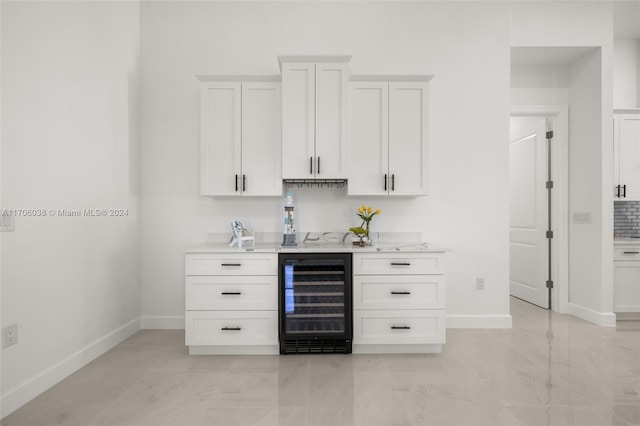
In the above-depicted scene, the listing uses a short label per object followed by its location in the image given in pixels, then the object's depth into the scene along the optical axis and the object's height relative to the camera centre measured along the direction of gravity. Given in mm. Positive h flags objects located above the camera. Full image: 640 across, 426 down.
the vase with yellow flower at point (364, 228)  3266 -138
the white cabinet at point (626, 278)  4133 -749
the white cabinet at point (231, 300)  2939 -712
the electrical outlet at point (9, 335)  2089 -726
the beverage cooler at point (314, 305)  2928 -752
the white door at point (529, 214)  4465 -7
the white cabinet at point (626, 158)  4137 +640
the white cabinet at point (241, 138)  3253 +679
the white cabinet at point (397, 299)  2961 -709
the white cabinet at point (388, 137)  3266 +694
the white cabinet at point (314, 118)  3135 +837
